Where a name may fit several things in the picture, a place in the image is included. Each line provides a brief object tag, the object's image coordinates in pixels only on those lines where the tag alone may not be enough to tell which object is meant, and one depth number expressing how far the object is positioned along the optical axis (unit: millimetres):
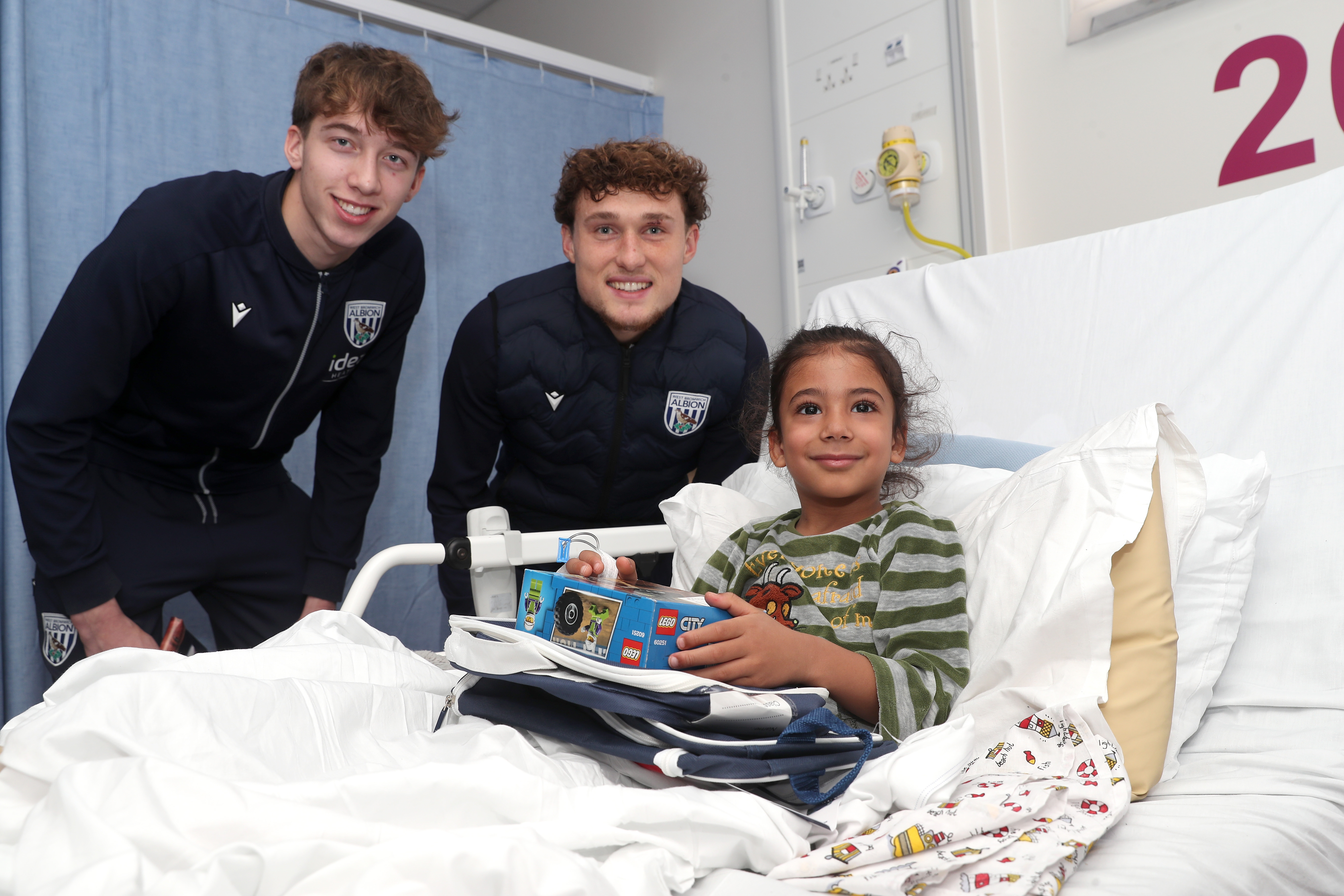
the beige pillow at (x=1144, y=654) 827
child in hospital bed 822
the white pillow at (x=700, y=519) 1293
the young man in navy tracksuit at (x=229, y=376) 1483
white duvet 517
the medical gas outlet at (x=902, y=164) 2094
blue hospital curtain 1856
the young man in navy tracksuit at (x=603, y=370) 1544
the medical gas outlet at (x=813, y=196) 2334
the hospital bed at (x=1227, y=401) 759
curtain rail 2359
